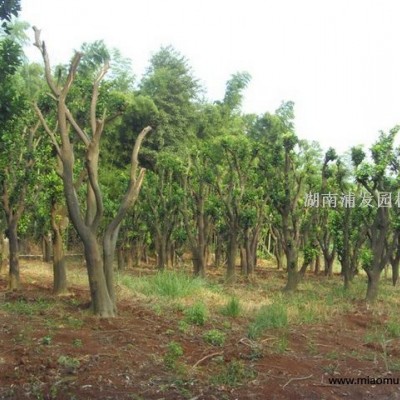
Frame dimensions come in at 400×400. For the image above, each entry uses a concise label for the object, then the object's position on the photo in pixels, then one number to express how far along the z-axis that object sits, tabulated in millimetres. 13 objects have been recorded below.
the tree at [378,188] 11727
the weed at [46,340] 6562
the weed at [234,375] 5719
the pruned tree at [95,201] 8562
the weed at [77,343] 6561
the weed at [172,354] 6035
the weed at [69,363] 5691
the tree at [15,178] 11508
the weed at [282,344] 7172
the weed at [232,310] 9383
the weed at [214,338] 7250
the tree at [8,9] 5484
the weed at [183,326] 7845
